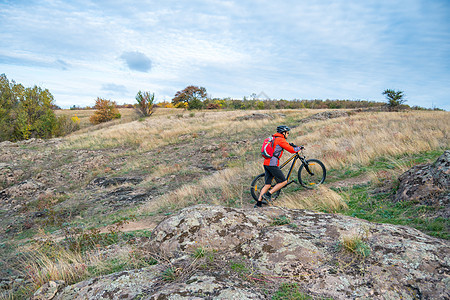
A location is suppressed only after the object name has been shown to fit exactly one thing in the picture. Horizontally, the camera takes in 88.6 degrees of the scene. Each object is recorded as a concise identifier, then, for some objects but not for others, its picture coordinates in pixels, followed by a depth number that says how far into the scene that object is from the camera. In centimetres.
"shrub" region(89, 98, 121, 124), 4044
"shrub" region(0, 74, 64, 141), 2409
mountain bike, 734
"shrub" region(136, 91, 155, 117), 4159
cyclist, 616
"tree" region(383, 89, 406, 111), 2981
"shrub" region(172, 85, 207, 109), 5672
